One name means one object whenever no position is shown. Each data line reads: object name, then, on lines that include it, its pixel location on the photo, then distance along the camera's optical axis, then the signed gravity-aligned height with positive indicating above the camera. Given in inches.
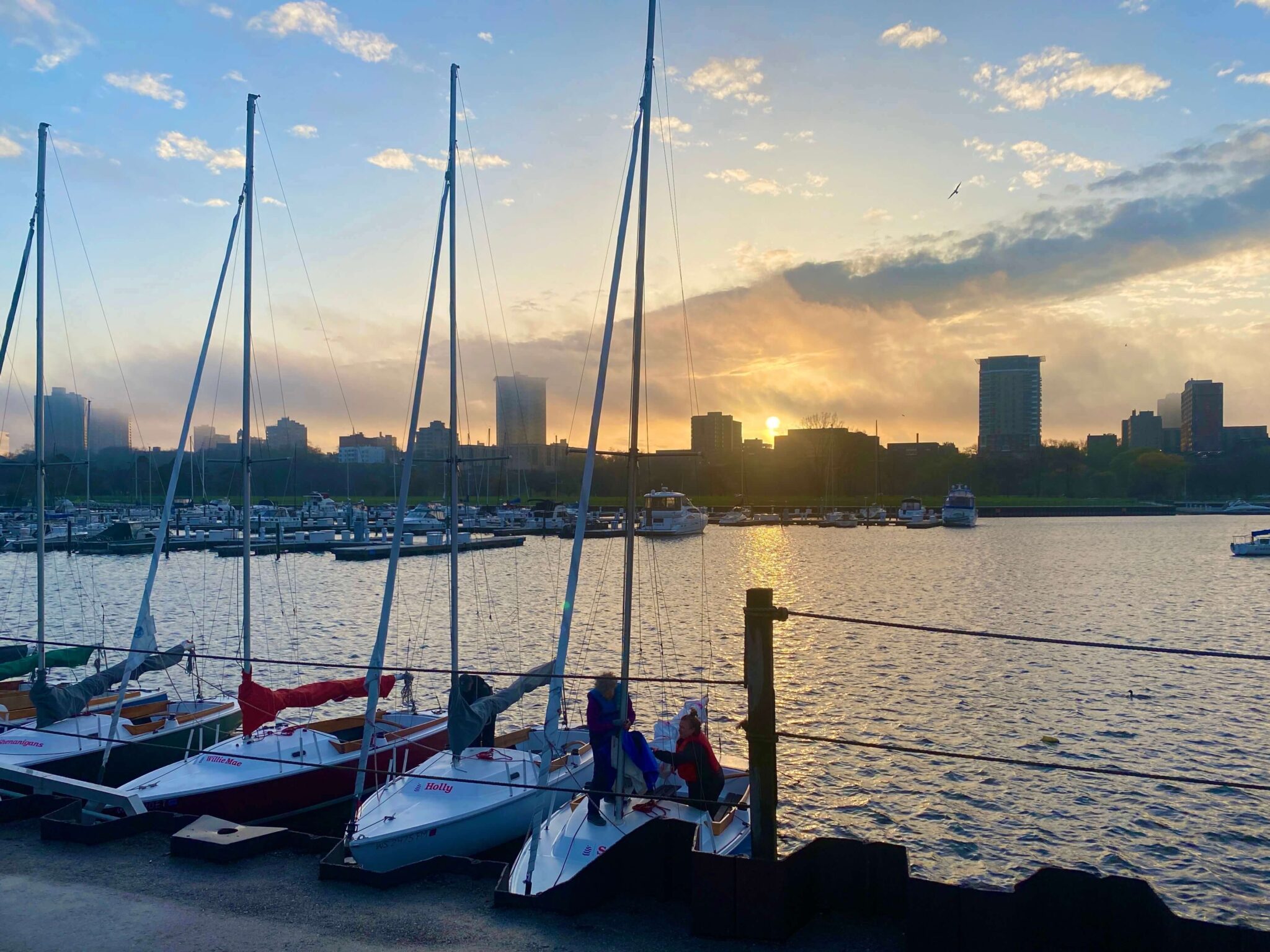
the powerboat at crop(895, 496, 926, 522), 5182.1 -104.3
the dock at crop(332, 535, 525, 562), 3065.9 -221.5
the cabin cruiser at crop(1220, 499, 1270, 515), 6407.5 -79.9
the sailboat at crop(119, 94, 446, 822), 525.3 -174.4
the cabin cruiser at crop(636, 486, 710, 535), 4197.8 -135.0
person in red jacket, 413.7 -127.6
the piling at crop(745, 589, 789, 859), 231.5 -59.9
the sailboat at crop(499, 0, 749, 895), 336.2 -140.8
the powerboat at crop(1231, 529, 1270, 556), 2962.6 -163.1
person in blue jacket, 407.5 -108.7
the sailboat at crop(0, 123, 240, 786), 599.8 -176.8
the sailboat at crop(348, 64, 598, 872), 425.4 -162.3
